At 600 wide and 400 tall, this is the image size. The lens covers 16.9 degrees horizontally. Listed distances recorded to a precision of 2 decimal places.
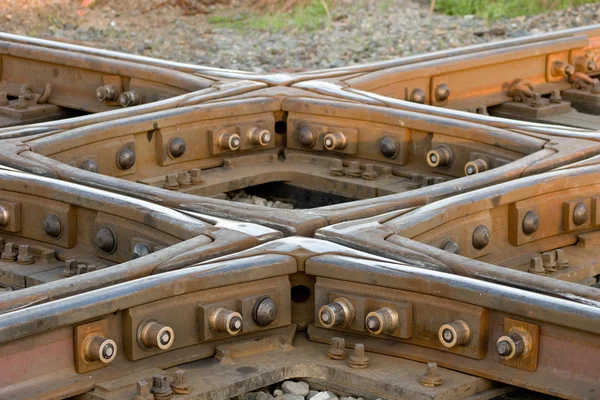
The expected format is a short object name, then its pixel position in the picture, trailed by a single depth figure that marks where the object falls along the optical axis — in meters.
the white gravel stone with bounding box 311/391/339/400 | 7.20
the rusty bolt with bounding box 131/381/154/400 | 6.71
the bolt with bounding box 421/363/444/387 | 7.03
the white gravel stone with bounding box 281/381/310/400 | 7.30
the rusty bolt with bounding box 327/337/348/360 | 7.46
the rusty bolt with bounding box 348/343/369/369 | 7.30
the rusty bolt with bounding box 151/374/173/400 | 6.79
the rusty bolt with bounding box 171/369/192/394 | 6.90
